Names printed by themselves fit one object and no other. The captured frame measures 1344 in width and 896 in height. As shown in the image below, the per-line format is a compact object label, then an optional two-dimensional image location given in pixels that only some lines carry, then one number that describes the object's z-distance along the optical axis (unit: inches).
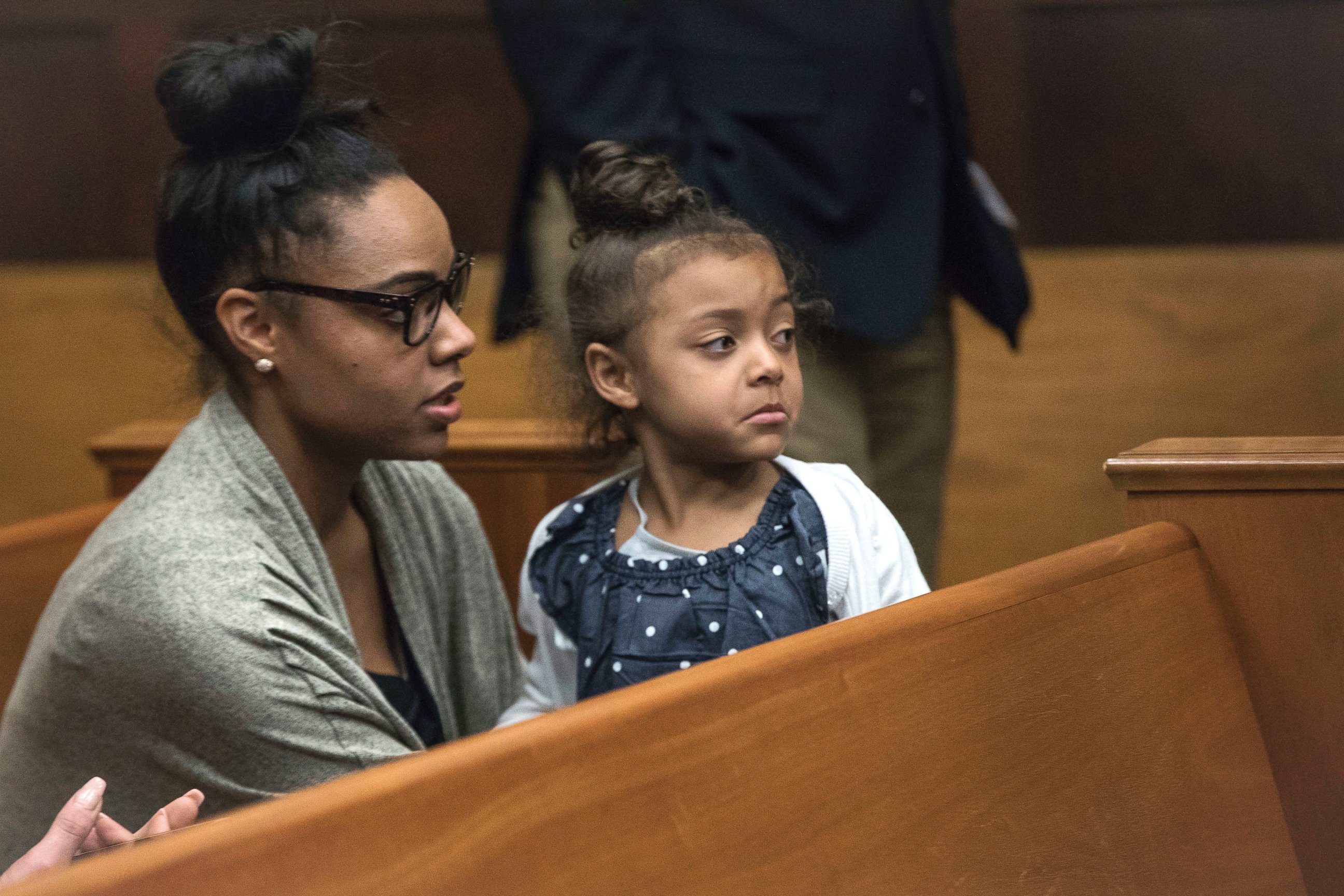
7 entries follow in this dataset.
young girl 182.7
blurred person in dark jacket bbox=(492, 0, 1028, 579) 197.1
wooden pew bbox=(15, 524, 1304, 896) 166.5
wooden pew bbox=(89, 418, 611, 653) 204.9
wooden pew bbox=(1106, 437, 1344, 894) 183.0
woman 183.2
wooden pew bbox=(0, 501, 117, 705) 198.0
